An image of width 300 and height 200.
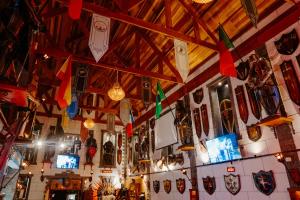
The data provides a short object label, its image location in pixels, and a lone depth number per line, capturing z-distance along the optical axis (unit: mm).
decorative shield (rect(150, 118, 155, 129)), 11184
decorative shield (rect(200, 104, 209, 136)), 7453
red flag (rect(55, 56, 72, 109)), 5812
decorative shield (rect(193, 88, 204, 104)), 7983
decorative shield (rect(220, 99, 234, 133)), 6723
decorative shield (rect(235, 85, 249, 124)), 6059
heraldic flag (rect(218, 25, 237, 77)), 5543
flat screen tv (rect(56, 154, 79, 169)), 12391
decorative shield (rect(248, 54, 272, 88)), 5371
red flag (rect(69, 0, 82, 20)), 4082
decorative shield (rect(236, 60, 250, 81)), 6254
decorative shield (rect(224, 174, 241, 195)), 5988
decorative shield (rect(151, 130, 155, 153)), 10942
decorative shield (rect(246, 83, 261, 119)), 5718
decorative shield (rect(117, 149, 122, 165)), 13858
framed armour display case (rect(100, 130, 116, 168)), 13691
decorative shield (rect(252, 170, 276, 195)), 5111
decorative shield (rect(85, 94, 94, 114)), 13955
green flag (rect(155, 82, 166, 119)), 7443
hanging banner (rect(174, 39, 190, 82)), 5745
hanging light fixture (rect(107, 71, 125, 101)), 7008
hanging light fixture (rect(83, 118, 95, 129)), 10217
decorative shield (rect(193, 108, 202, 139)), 7797
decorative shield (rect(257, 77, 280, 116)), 5270
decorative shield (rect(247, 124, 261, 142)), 5639
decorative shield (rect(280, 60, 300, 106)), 4875
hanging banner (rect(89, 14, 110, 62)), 4781
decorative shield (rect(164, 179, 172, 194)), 9141
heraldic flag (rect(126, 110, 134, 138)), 9672
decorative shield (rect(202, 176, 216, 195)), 6832
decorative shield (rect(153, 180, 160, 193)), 10027
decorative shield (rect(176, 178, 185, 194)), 8242
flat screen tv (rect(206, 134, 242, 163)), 6197
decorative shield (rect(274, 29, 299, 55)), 5148
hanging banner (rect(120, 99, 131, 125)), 9359
